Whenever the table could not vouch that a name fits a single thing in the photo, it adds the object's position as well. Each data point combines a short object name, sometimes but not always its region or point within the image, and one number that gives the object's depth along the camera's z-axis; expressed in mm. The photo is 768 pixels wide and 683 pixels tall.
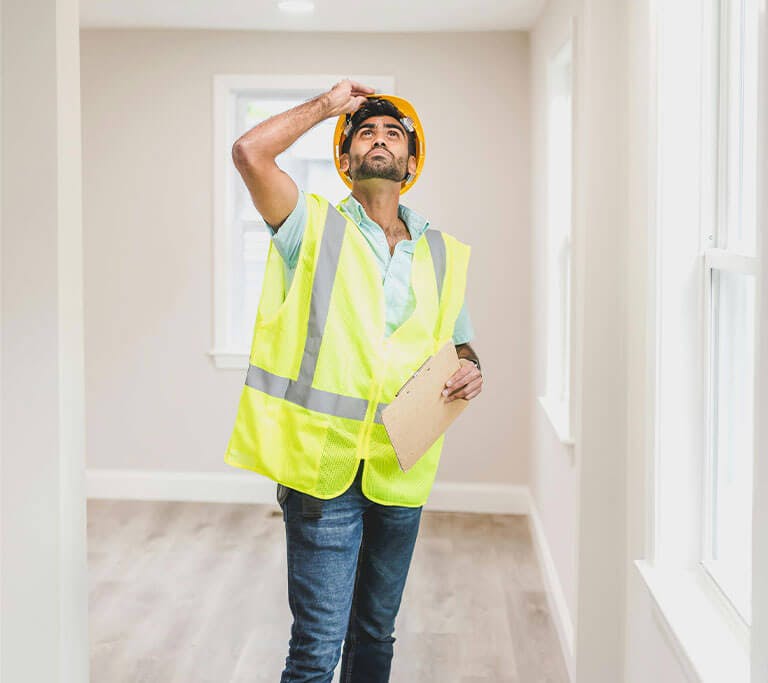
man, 2096
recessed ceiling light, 4703
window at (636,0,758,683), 2098
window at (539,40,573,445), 4448
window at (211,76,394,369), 5461
